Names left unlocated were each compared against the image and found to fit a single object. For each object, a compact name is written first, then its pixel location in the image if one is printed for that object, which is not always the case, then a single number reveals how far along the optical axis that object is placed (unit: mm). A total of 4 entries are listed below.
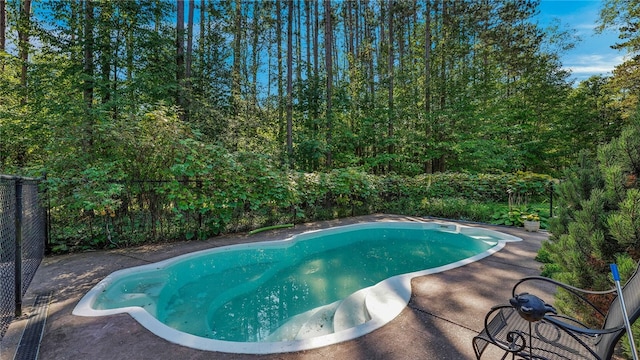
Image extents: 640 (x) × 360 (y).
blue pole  1175
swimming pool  2783
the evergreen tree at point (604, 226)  1778
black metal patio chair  1355
